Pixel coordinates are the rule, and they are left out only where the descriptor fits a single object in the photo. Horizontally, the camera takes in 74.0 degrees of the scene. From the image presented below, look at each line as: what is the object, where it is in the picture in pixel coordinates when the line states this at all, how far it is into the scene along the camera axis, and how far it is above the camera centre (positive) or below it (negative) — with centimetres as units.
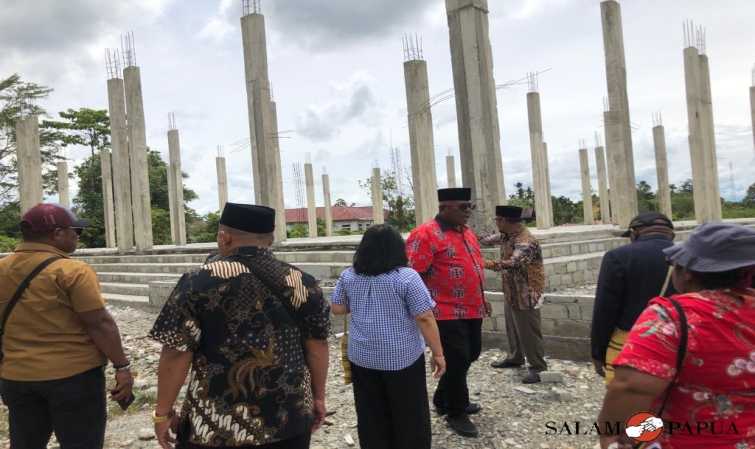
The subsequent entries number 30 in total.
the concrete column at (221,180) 1962 +229
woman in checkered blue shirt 254 -61
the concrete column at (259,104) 995 +263
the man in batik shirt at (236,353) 169 -40
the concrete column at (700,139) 1120 +141
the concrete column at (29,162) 1371 +256
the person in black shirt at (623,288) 251 -41
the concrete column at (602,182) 1902 +99
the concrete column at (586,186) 1827 +87
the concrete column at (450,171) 1942 +194
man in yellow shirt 217 -41
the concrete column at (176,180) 1745 +222
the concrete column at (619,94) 1006 +228
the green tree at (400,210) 2397 +70
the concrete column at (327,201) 2116 +127
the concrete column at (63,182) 1872 +257
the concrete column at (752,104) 1344 +250
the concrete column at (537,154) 1479 +178
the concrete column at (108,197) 1867 +192
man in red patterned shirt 332 -45
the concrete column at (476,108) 672 +150
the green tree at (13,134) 2422 +613
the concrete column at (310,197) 1871 +132
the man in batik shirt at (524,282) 429 -59
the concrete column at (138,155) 1304 +237
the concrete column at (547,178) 1580 +117
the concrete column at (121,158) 1332 +238
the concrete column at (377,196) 1845 +110
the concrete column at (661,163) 1562 +132
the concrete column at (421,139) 1070 +184
